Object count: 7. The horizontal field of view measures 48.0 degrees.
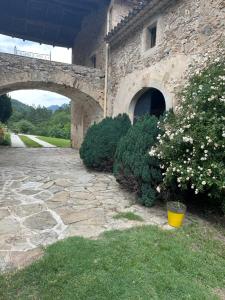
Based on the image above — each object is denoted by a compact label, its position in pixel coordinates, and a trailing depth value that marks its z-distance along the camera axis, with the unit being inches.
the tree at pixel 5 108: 663.3
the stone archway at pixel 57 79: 334.6
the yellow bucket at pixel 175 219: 151.3
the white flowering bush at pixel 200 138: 140.3
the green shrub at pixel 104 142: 277.9
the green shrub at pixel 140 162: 179.2
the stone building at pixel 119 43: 231.8
